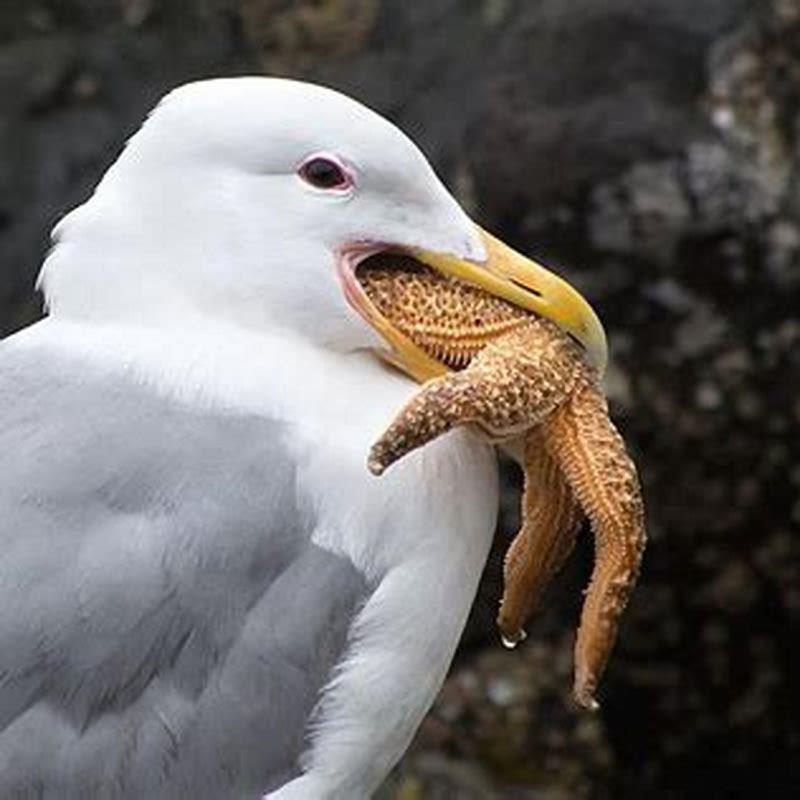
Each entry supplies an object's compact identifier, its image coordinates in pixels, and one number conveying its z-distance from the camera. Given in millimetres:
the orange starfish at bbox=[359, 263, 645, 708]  6074
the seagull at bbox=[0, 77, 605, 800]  5801
